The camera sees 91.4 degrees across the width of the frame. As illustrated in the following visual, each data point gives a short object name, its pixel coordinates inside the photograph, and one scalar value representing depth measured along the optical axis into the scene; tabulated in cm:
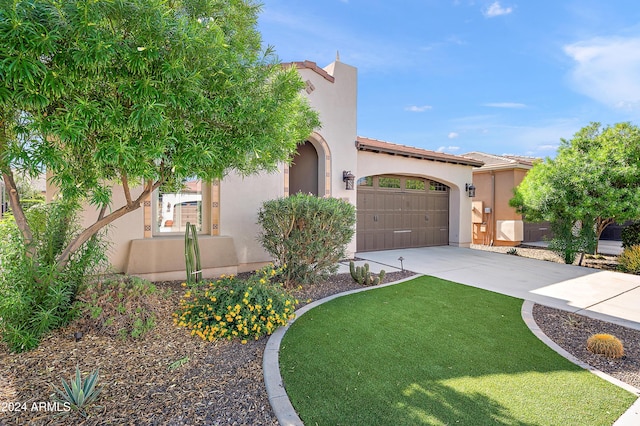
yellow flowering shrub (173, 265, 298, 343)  421
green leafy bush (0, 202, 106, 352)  361
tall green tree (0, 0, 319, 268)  241
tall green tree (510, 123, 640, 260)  930
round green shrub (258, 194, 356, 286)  654
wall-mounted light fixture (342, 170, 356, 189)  1029
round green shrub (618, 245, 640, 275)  923
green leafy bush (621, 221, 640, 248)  1112
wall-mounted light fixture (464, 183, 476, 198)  1419
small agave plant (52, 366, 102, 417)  265
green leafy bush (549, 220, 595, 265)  1044
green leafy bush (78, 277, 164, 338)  403
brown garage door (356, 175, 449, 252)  1200
